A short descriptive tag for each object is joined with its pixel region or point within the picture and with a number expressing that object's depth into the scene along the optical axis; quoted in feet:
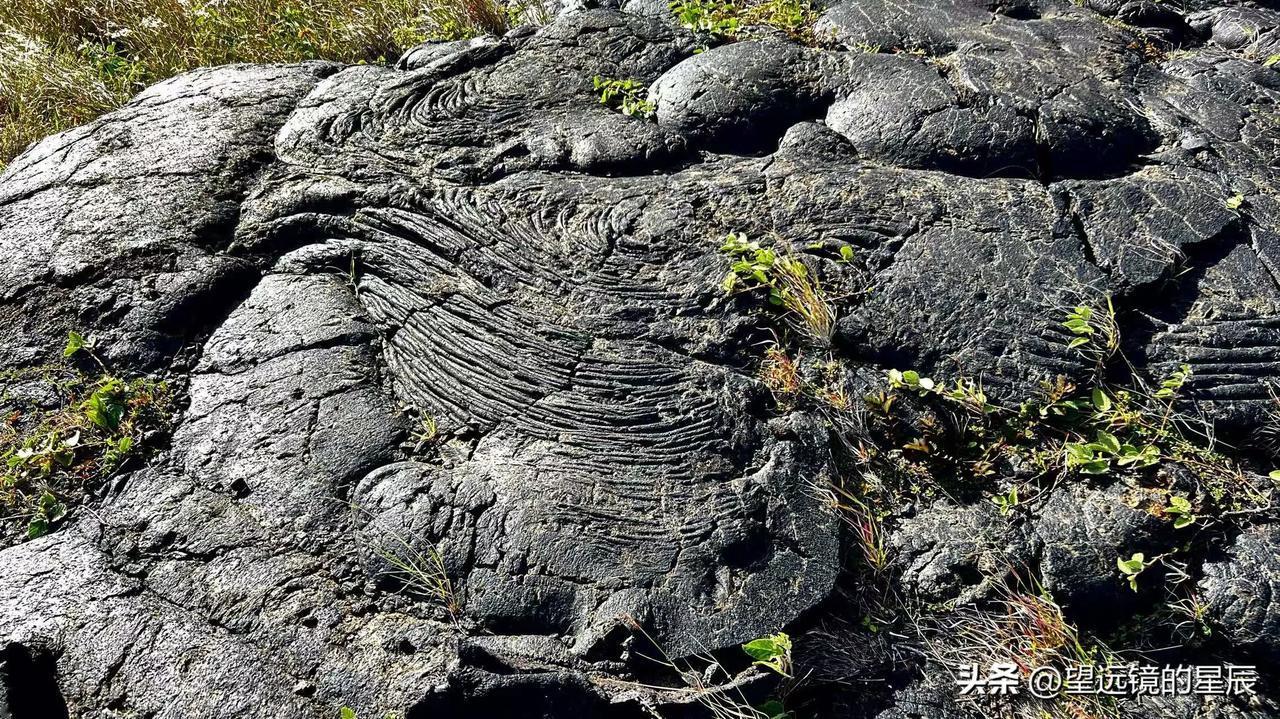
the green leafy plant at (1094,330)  10.72
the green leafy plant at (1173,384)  10.43
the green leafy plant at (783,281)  11.04
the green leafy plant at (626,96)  14.12
